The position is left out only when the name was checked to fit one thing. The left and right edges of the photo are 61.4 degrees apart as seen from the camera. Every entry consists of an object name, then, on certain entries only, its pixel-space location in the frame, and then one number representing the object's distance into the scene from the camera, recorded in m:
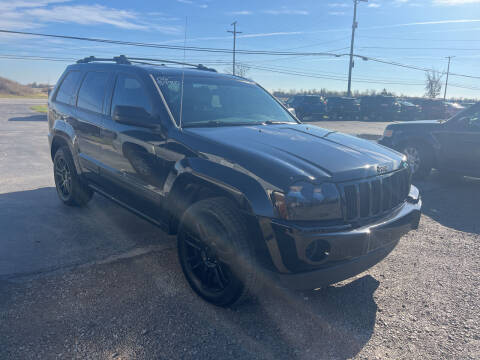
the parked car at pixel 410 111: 31.33
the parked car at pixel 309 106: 27.86
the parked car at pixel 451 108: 29.33
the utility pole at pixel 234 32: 51.28
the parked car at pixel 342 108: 30.00
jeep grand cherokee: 2.69
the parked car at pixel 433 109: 29.97
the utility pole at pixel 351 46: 42.03
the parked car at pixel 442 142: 7.17
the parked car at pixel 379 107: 30.17
